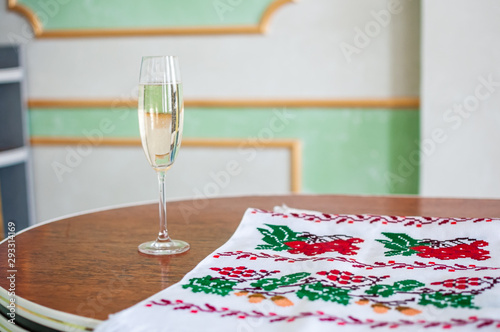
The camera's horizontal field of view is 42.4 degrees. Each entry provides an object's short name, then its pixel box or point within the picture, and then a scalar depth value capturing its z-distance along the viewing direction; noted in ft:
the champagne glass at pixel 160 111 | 2.70
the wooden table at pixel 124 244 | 2.20
